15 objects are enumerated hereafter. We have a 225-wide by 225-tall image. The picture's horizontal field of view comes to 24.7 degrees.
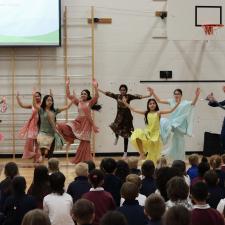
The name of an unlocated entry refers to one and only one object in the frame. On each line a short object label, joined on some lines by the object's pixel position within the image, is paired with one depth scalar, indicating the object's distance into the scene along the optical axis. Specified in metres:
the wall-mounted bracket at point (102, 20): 11.53
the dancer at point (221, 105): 9.54
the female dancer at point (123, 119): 10.20
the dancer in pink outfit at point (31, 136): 9.72
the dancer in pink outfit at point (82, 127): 9.58
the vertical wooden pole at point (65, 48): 11.36
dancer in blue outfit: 9.59
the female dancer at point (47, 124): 9.41
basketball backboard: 10.80
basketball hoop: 10.86
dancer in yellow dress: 9.52
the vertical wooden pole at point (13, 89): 11.19
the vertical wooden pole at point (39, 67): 11.27
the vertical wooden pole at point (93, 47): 11.39
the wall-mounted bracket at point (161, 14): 11.67
